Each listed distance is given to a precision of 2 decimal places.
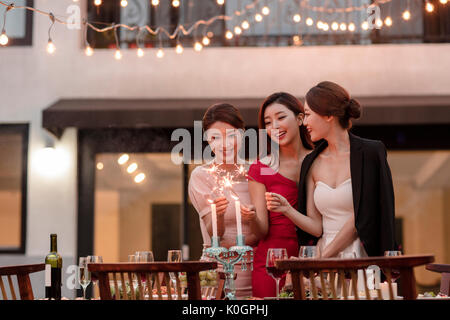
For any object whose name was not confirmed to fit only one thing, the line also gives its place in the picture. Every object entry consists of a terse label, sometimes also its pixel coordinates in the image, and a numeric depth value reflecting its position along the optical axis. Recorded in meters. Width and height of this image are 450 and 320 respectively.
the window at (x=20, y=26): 7.84
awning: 6.86
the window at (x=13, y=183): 7.70
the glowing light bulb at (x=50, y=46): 4.92
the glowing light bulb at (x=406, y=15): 7.17
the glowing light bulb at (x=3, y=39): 4.51
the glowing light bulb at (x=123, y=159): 7.66
